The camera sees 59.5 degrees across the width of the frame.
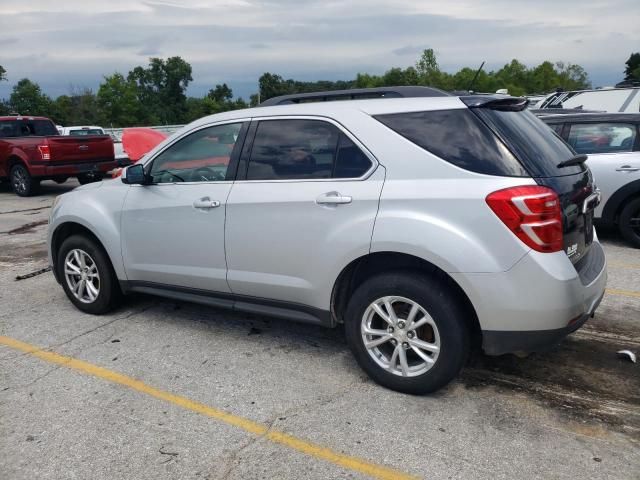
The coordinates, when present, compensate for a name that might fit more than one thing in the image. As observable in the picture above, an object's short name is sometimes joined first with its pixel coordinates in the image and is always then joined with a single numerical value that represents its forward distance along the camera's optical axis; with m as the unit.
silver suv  3.06
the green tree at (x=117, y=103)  66.56
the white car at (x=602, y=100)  13.93
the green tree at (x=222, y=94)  95.23
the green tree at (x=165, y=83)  85.44
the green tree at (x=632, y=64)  97.95
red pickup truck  12.87
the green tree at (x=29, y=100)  54.53
